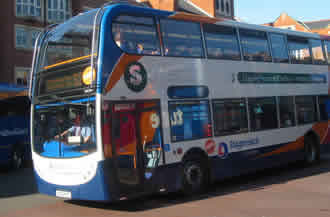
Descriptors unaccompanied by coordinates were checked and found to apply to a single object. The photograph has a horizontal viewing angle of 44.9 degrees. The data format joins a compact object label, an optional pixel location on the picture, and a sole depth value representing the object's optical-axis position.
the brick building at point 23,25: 29.34
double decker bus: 7.66
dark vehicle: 14.70
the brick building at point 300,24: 64.06
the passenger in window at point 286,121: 12.14
